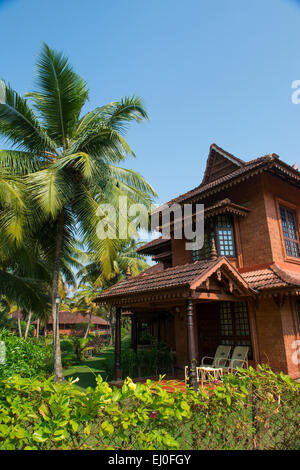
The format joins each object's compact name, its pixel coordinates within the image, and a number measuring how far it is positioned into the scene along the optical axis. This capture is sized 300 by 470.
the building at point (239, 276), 8.69
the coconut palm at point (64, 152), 10.77
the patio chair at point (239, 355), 9.47
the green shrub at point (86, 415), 2.23
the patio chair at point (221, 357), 9.62
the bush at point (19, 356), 7.18
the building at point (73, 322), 33.44
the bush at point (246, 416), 2.67
